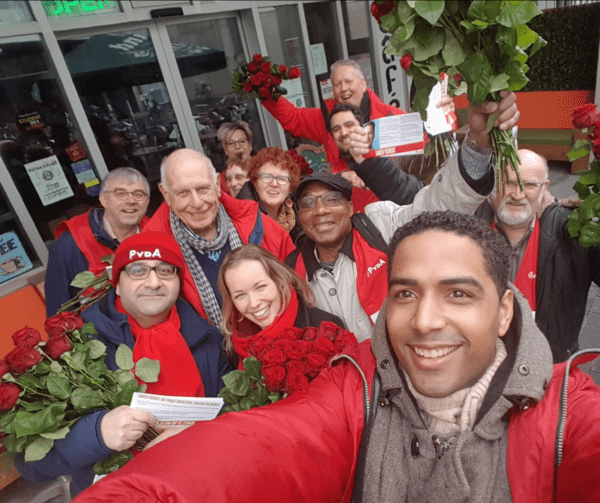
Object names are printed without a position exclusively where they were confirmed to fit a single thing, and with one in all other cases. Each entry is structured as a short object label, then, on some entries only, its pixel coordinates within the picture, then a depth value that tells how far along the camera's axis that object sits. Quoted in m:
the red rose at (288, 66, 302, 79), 4.30
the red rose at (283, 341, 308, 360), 1.61
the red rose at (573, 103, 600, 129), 1.89
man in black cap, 2.21
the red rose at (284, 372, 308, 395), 1.47
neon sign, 4.06
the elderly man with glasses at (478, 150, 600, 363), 2.30
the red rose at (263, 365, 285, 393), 1.55
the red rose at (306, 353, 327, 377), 1.56
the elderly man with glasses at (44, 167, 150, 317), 3.10
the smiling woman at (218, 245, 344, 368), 2.10
